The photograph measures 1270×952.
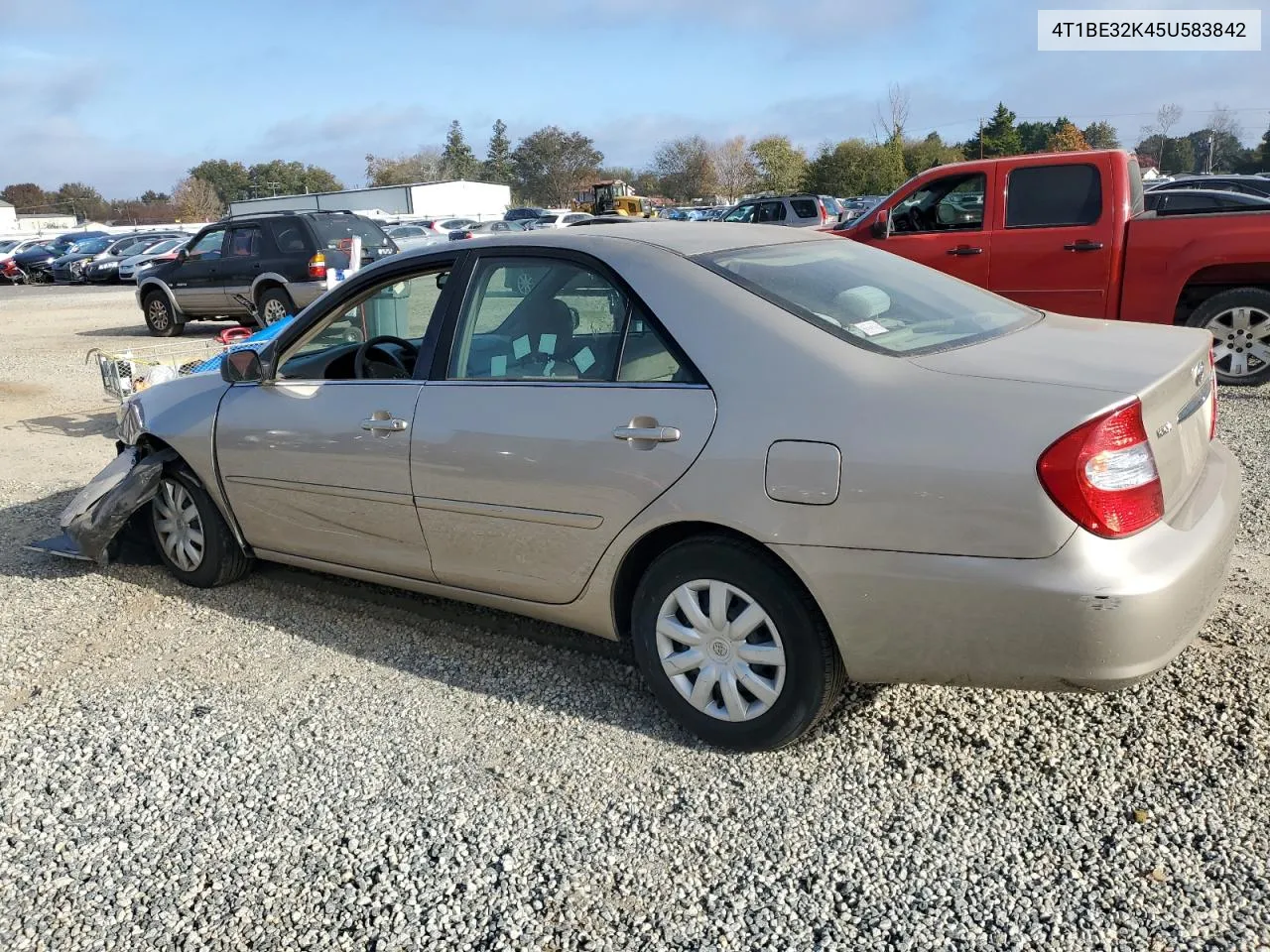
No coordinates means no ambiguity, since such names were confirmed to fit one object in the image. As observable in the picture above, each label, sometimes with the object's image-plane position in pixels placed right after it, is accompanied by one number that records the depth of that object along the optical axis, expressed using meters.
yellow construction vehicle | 42.76
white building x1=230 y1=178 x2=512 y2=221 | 44.75
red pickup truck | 7.80
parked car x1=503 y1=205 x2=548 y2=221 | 42.81
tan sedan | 2.66
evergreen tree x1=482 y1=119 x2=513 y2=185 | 105.00
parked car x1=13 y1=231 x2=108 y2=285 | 34.00
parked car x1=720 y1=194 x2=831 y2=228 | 23.95
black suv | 14.90
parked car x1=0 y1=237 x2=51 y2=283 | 35.38
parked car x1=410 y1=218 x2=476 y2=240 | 34.56
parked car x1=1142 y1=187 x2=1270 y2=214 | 12.26
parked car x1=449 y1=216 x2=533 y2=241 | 30.48
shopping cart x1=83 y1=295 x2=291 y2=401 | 7.61
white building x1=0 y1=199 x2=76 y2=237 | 72.98
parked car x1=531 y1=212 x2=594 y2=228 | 33.49
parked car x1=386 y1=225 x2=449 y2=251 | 27.86
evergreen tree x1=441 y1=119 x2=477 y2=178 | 109.00
